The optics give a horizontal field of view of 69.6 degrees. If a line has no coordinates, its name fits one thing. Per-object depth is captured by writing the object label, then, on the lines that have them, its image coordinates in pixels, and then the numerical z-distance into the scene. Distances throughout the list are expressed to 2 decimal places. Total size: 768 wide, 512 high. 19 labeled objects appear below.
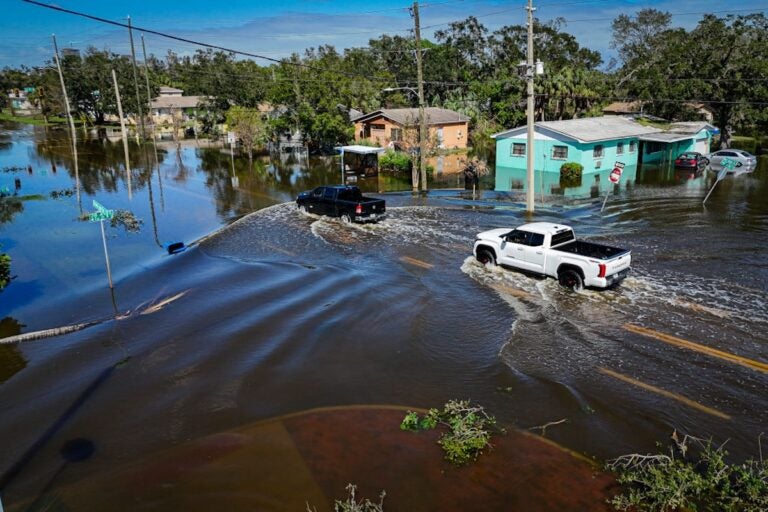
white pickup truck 14.99
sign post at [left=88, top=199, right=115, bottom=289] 14.93
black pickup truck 24.78
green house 38.22
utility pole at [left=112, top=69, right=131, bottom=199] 36.57
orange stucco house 48.16
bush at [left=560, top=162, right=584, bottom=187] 37.06
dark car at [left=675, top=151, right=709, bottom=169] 39.81
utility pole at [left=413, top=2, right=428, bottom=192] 30.04
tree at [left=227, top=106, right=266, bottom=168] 47.75
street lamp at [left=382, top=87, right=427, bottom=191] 31.42
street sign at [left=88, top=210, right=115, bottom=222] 14.90
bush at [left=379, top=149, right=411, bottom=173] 42.12
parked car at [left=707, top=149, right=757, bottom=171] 38.81
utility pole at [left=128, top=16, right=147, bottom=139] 52.91
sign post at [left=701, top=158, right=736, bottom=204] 25.48
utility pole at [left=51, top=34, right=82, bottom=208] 34.91
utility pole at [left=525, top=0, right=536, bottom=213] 24.55
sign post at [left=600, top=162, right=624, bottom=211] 23.61
